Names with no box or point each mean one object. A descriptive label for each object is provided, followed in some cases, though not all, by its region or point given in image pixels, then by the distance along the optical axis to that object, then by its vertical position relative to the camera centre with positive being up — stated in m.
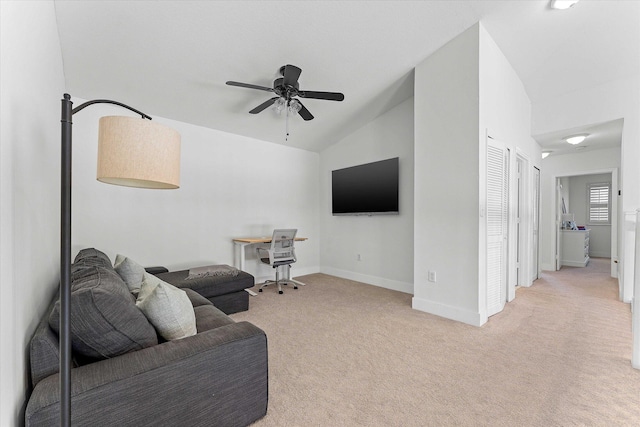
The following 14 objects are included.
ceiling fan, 2.86 +1.31
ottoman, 3.06 -0.84
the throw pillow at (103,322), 1.15 -0.47
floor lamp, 0.86 +0.18
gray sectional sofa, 1.07 -0.66
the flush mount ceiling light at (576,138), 4.50 +1.24
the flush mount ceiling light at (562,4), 2.54 +1.93
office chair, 4.21 -0.60
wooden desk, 4.23 -0.52
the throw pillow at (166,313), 1.47 -0.54
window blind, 7.37 +0.29
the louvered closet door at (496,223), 3.12 -0.11
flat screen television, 4.40 +0.41
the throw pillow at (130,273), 2.39 -0.52
